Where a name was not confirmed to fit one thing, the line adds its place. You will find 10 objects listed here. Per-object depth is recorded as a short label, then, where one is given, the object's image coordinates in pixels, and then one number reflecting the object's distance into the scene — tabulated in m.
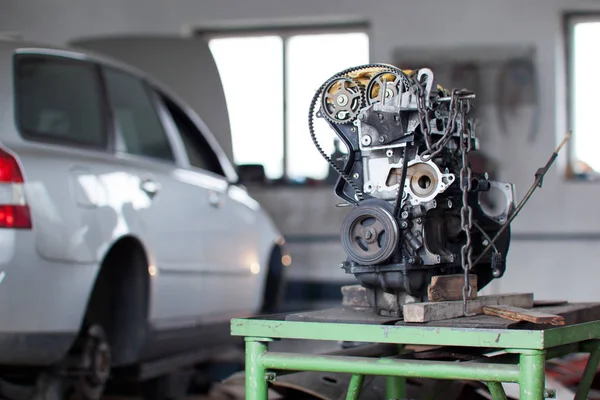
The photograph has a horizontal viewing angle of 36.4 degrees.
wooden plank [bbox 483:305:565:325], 2.26
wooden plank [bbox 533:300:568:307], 3.03
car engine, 2.48
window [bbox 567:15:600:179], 8.85
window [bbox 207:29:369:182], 9.35
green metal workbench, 2.11
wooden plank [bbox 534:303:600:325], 2.68
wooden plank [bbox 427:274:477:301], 2.49
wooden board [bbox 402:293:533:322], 2.31
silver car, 3.52
